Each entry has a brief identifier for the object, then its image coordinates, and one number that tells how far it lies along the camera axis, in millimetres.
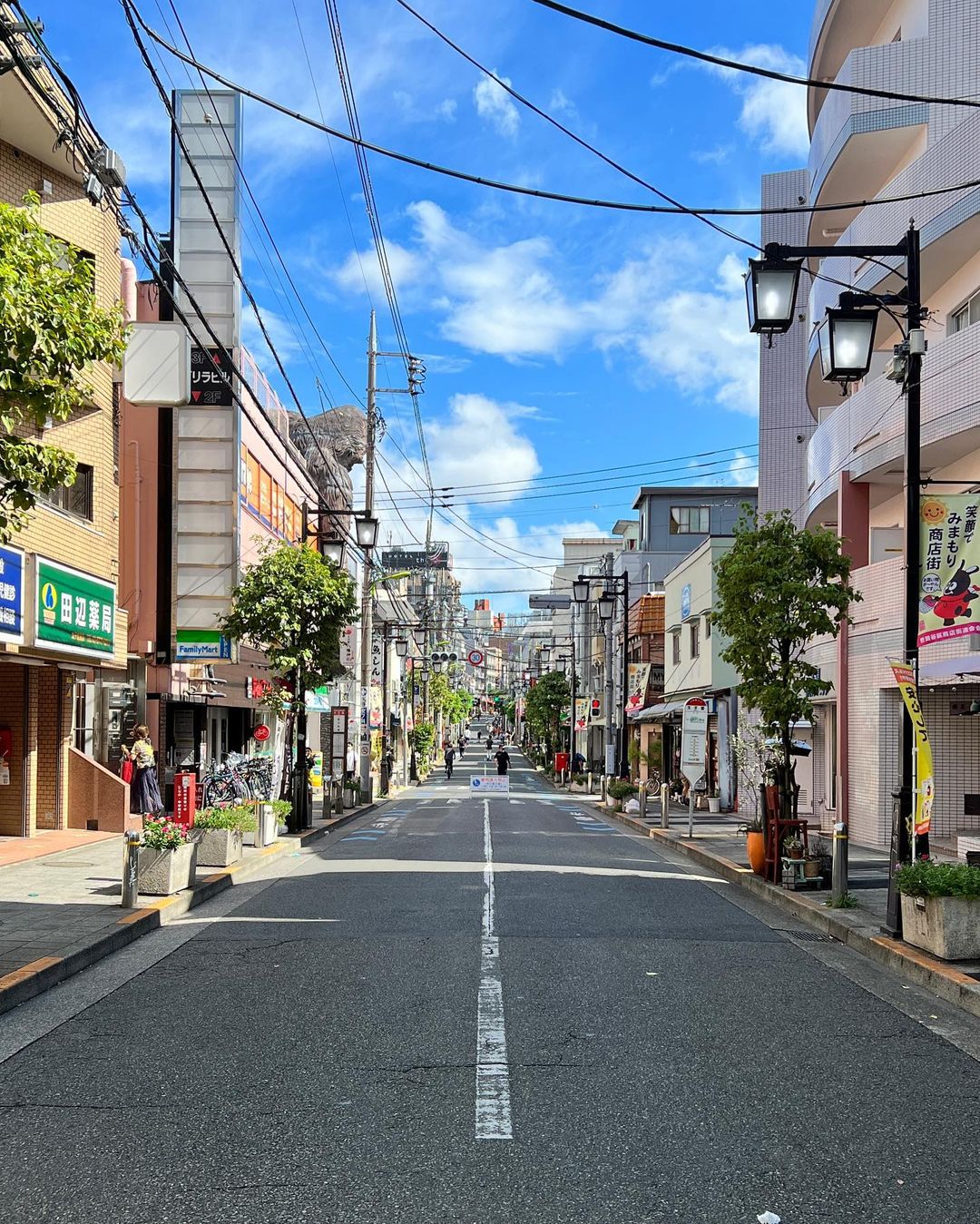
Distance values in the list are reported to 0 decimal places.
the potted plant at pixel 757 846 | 15705
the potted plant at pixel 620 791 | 33844
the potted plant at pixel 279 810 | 19528
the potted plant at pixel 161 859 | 12727
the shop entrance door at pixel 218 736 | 32688
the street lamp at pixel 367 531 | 28094
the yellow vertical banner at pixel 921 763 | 10844
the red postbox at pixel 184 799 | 17859
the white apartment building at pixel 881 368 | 18000
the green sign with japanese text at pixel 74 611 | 16734
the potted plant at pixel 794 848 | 14680
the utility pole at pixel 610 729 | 46281
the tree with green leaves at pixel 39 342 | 7660
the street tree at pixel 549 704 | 78688
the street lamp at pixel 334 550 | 25328
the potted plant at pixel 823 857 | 14703
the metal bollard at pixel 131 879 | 11789
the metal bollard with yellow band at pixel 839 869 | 12703
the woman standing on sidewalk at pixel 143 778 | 22141
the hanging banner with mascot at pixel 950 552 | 13828
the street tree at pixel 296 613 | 21922
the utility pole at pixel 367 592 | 34688
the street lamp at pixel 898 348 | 11133
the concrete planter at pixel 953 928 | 9562
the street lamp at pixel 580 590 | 40562
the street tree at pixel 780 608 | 15836
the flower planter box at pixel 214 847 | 15789
